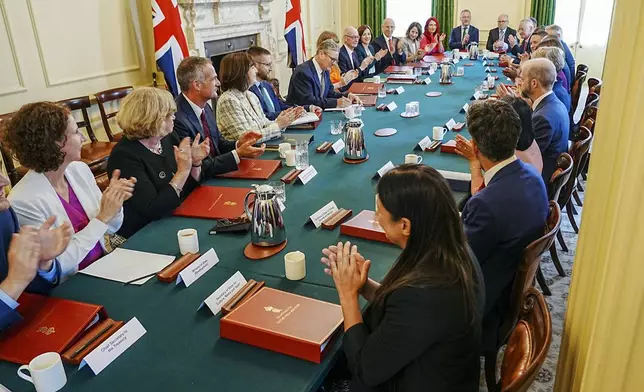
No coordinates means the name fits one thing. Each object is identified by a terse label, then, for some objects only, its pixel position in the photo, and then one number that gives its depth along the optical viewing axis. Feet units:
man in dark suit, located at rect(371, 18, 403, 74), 22.99
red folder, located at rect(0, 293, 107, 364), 4.14
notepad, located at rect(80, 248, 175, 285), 5.38
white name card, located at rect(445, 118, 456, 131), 10.78
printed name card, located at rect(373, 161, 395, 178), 8.05
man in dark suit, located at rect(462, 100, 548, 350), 5.69
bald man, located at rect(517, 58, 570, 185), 9.44
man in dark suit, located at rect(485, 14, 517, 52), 25.13
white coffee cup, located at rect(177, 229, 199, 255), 5.74
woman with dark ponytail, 3.68
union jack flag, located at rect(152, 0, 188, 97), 15.60
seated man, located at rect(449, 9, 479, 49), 26.61
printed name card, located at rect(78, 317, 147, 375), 3.95
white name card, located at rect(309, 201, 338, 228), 6.42
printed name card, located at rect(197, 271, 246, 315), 4.65
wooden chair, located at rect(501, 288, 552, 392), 3.18
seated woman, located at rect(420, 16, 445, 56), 25.09
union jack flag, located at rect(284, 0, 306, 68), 23.31
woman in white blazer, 5.87
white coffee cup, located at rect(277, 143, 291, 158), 9.11
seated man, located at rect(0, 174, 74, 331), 4.49
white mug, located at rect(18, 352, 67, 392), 3.68
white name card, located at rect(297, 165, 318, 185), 7.94
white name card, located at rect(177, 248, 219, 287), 5.16
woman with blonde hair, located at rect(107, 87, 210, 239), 6.97
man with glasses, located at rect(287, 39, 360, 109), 13.97
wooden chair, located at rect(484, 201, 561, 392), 5.11
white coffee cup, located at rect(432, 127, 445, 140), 9.71
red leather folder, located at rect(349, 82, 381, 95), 14.81
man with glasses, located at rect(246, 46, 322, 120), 12.85
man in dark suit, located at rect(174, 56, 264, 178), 8.96
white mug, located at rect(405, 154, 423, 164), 8.34
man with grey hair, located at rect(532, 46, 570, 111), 11.73
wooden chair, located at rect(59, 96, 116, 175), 12.65
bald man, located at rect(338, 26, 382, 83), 19.34
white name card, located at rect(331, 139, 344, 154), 9.49
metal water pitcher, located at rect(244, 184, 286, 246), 5.68
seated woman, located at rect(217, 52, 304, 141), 10.71
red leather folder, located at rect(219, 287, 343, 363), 3.97
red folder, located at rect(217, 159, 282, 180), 8.29
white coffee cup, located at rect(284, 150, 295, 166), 8.68
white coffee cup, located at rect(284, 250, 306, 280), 5.07
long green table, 3.82
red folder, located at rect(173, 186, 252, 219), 6.82
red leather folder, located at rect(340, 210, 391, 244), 5.90
